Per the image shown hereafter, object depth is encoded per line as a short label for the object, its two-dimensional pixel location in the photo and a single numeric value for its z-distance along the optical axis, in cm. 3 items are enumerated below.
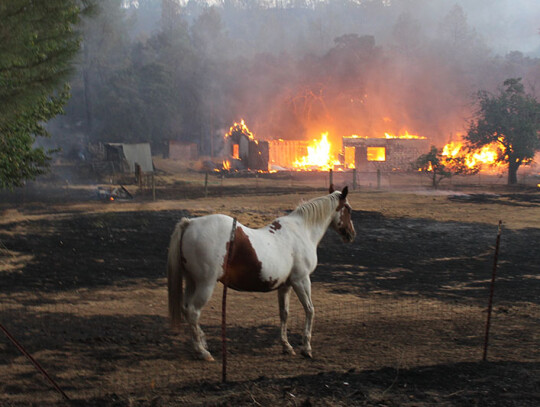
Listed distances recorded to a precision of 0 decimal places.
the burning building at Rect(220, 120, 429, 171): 5250
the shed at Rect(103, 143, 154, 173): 4544
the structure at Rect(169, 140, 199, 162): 6348
